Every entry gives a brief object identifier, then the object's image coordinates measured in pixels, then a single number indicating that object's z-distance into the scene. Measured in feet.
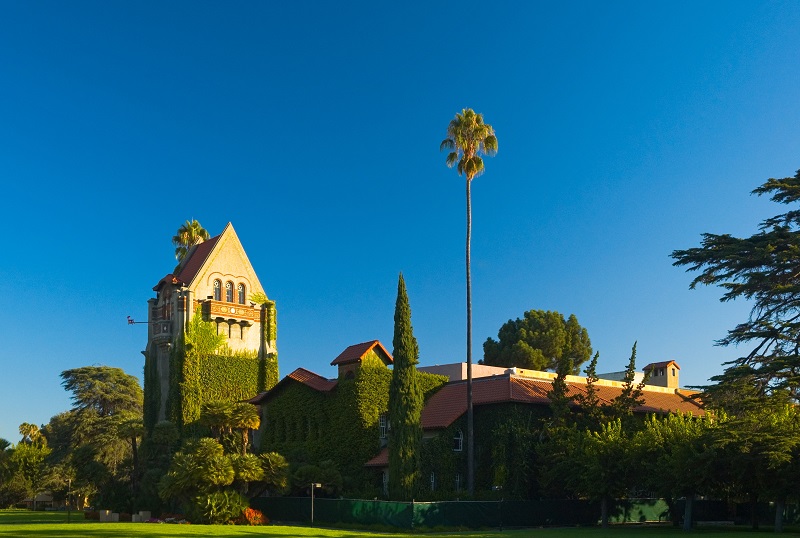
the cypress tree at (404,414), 156.25
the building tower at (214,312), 230.68
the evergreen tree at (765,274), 141.18
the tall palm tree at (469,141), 188.24
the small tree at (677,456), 134.41
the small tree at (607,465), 146.92
